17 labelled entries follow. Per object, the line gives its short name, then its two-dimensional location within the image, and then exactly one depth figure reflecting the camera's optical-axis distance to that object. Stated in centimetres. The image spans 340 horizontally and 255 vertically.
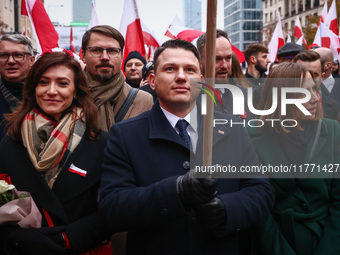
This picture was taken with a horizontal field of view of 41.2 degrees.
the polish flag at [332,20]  983
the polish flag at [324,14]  1046
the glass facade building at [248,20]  10394
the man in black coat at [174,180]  220
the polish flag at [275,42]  1021
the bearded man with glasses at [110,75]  369
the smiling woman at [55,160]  259
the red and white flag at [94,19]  788
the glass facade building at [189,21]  9619
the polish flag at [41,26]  601
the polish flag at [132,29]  614
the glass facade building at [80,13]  9218
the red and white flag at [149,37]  888
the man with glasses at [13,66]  402
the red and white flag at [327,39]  864
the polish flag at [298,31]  1108
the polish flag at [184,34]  686
